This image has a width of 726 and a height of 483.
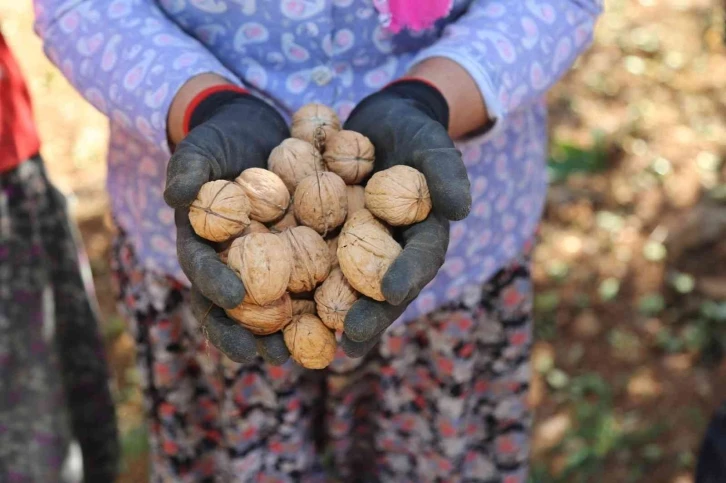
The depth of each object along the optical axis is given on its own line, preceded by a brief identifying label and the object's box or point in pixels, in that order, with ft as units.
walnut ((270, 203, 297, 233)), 3.67
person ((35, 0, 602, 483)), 3.26
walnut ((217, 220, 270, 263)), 3.32
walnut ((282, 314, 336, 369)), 3.21
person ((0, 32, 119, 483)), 4.62
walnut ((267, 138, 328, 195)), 3.50
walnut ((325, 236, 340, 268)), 3.53
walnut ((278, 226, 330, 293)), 3.35
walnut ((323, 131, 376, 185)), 3.47
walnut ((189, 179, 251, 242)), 3.11
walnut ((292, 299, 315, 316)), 3.47
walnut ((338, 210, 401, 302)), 3.16
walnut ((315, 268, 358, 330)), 3.24
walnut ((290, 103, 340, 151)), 3.58
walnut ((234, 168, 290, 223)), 3.37
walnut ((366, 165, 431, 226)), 3.23
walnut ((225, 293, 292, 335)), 3.14
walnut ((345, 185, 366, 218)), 3.66
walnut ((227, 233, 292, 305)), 3.13
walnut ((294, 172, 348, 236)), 3.43
